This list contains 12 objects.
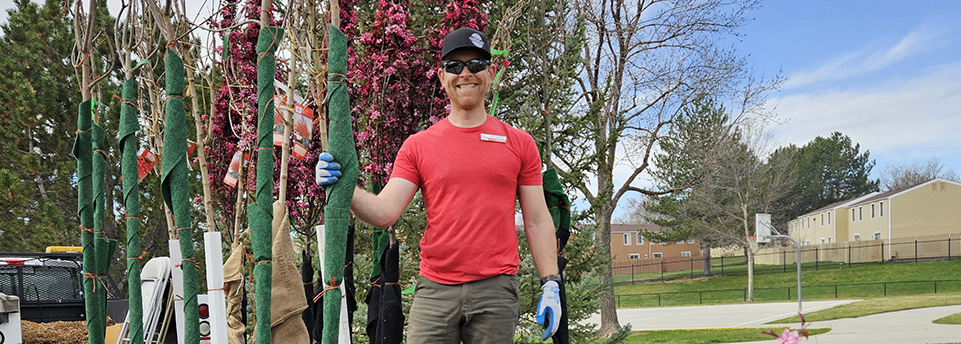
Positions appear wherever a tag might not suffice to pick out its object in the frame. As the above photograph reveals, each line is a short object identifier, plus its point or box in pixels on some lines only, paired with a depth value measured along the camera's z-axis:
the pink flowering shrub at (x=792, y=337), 1.35
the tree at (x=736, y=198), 26.89
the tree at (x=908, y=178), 51.31
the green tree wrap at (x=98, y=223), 2.60
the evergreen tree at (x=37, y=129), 12.73
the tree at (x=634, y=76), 13.84
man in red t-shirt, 2.55
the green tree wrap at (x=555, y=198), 3.40
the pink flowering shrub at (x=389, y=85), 4.54
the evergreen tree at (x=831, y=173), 50.31
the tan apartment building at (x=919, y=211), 41.38
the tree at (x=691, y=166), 17.23
